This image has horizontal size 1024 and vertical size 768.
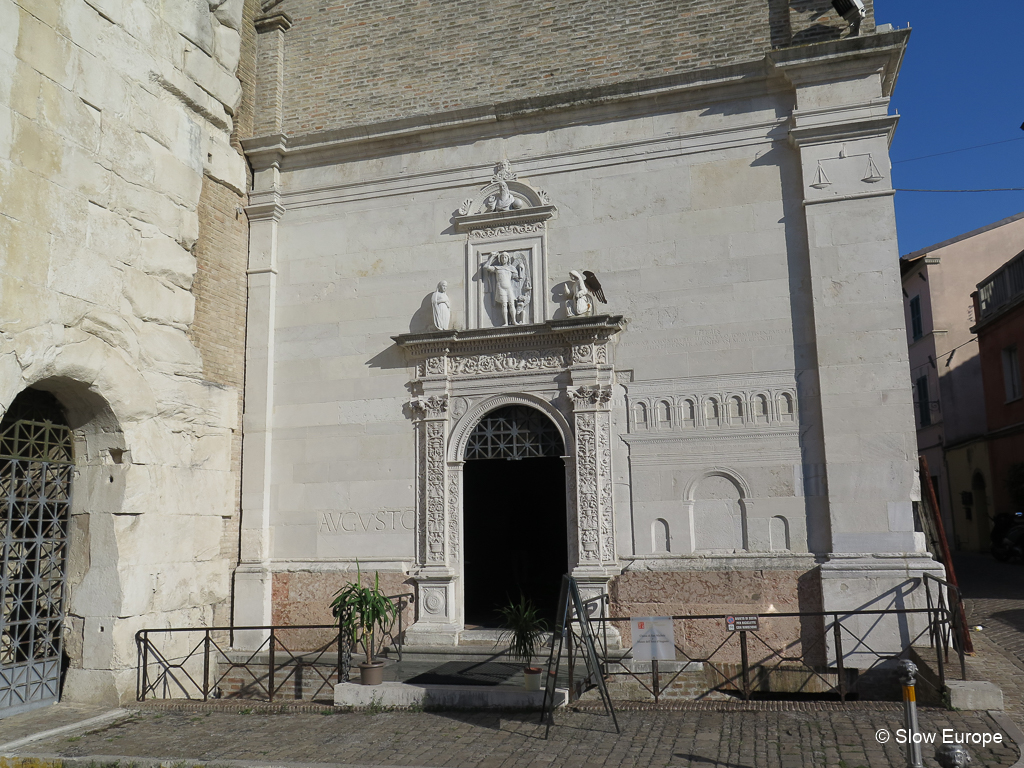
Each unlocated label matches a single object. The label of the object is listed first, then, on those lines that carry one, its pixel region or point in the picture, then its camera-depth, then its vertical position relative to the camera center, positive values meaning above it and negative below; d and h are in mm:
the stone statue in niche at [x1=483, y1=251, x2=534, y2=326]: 10312 +2880
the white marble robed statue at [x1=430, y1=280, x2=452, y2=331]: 10398 +2598
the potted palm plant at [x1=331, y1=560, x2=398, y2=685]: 8259 -961
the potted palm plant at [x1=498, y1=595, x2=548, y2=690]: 8156 -1122
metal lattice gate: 8227 -226
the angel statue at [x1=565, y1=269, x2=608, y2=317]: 9977 +2673
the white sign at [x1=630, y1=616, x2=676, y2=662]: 7257 -1085
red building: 18948 +3250
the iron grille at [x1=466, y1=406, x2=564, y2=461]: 10164 +979
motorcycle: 17344 -650
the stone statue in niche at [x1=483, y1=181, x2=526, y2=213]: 10586 +4006
